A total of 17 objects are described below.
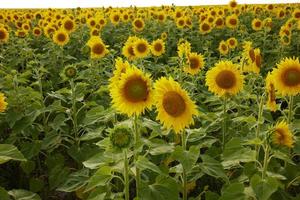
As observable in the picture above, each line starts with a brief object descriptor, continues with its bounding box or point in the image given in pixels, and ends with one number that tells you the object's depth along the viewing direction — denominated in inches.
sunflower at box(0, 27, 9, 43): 335.3
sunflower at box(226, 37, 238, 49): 319.6
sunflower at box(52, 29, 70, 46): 331.3
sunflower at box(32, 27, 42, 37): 410.6
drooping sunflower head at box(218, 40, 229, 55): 302.5
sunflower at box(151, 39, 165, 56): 287.3
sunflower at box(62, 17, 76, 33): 372.2
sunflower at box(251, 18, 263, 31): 404.8
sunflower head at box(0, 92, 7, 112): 153.1
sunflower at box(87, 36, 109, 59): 256.4
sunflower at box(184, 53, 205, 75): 213.8
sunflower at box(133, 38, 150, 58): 250.4
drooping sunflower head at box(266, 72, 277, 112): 138.6
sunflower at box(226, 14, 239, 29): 434.9
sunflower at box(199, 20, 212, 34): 407.5
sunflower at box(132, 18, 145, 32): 399.9
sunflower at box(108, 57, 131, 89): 138.9
